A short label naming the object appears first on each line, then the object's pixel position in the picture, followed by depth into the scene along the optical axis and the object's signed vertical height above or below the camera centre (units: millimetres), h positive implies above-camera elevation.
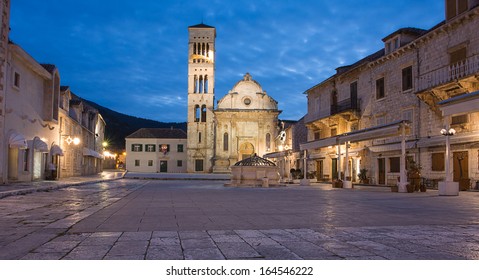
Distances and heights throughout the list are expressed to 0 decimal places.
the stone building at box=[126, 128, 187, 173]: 75500 +1179
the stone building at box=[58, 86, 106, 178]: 32219 +2192
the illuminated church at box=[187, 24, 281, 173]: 64125 +4771
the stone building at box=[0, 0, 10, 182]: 19234 +4388
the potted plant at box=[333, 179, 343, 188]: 25294 -1182
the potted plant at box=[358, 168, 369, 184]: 31000 -921
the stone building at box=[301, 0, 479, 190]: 21062 +3829
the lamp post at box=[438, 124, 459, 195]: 16953 -767
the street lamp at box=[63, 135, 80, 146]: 30391 +1386
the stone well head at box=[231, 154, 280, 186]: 27098 -774
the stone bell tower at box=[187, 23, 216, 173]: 68062 +10614
